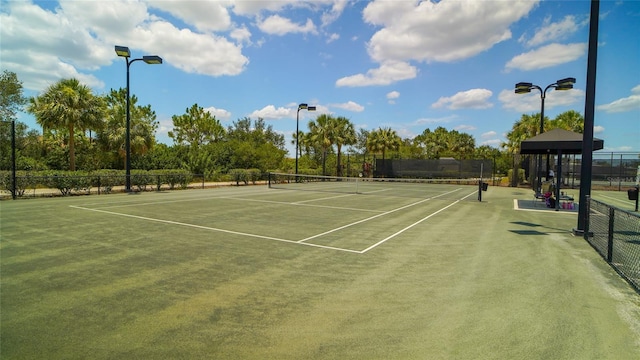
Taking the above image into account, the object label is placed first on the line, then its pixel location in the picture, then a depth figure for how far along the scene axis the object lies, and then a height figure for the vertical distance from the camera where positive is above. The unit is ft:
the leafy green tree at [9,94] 111.96 +21.87
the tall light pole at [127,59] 63.41 +19.38
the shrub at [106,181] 67.17 -3.48
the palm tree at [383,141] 174.64 +14.08
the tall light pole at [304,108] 112.16 +19.29
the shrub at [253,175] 111.04 -2.80
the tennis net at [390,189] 80.79 -5.52
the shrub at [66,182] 60.74 -3.49
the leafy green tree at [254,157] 147.54 +4.33
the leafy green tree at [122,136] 106.42 +8.74
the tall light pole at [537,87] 63.30 +15.98
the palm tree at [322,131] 150.71 +15.86
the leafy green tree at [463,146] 225.56 +15.79
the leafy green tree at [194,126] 211.00 +23.89
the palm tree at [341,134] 150.30 +15.03
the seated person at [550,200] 50.79 -4.03
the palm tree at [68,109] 81.46 +13.08
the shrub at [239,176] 105.43 -3.06
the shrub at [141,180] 73.95 -3.40
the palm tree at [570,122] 135.52 +21.00
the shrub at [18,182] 55.26 -3.35
